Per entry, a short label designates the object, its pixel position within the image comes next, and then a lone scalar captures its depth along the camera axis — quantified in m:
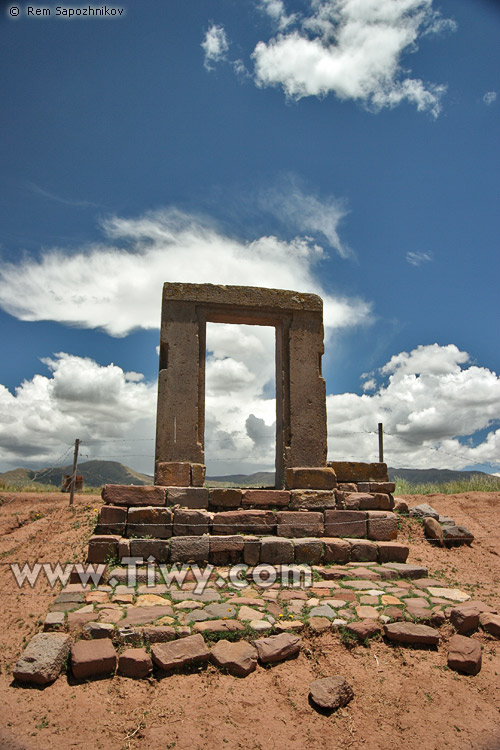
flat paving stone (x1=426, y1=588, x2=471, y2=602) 5.38
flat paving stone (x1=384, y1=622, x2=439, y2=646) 4.47
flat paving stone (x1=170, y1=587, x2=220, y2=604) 5.07
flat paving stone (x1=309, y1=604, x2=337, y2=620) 4.76
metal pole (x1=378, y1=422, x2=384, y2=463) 13.46
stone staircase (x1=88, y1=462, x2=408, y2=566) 6.05
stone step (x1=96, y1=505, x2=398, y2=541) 6.20
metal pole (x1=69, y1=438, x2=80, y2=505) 12.13
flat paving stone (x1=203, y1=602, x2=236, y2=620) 4.70
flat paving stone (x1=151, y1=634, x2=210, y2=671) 3.98
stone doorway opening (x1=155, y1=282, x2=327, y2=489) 7.01
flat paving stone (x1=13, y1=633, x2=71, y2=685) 3.77
